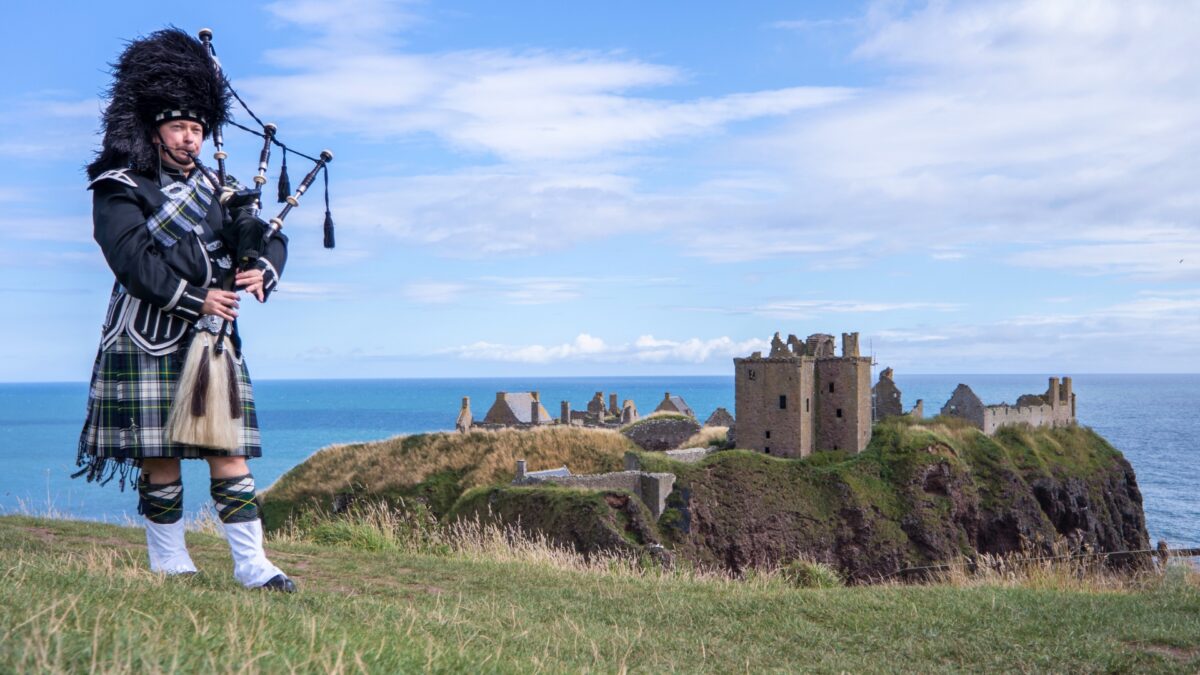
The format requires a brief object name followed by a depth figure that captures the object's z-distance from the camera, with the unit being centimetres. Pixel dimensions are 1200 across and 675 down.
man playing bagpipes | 623
